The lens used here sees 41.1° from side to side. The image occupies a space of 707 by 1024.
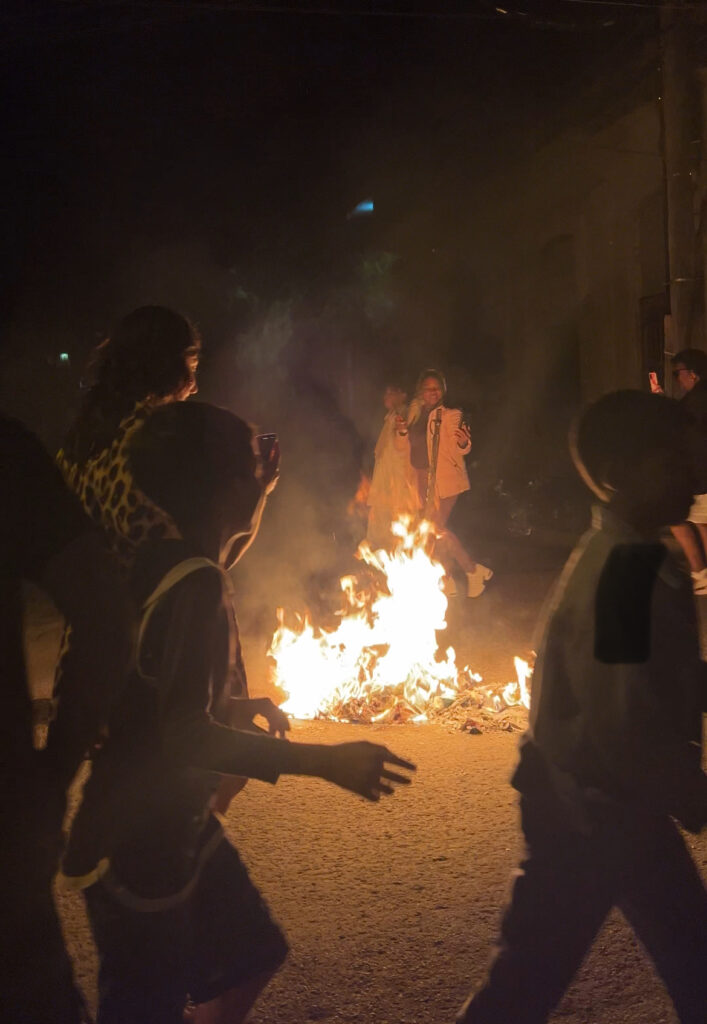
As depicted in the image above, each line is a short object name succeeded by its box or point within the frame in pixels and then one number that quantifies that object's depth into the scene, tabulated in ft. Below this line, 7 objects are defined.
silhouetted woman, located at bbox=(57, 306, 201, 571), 7.95
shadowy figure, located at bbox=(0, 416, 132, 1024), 6.53
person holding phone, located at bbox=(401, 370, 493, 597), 29.53
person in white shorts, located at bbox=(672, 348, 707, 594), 23.32
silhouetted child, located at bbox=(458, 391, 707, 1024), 6.86
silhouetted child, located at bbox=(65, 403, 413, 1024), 6.11
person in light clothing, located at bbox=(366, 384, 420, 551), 29.76
